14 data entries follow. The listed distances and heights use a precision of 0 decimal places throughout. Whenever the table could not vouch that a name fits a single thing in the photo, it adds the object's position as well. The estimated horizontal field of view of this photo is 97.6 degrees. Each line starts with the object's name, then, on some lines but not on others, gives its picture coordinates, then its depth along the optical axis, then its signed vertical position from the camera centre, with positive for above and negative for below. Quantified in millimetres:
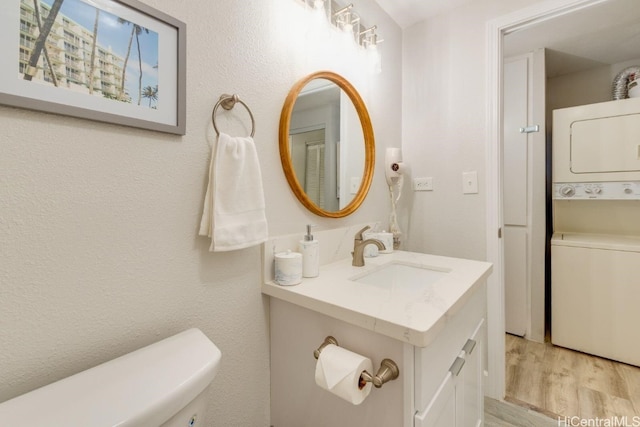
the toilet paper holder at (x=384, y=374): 652 -388
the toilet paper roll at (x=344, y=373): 663 -395
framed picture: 532 +334
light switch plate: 1538 +155
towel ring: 824 +334
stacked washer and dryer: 1828 -203
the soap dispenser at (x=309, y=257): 999 -162
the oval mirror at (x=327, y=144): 1064 +293
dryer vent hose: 2113 +995
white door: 2143 +128
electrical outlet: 1703 +166
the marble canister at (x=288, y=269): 925 -191
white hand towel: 782 +40
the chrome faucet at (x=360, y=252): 1153 -168
